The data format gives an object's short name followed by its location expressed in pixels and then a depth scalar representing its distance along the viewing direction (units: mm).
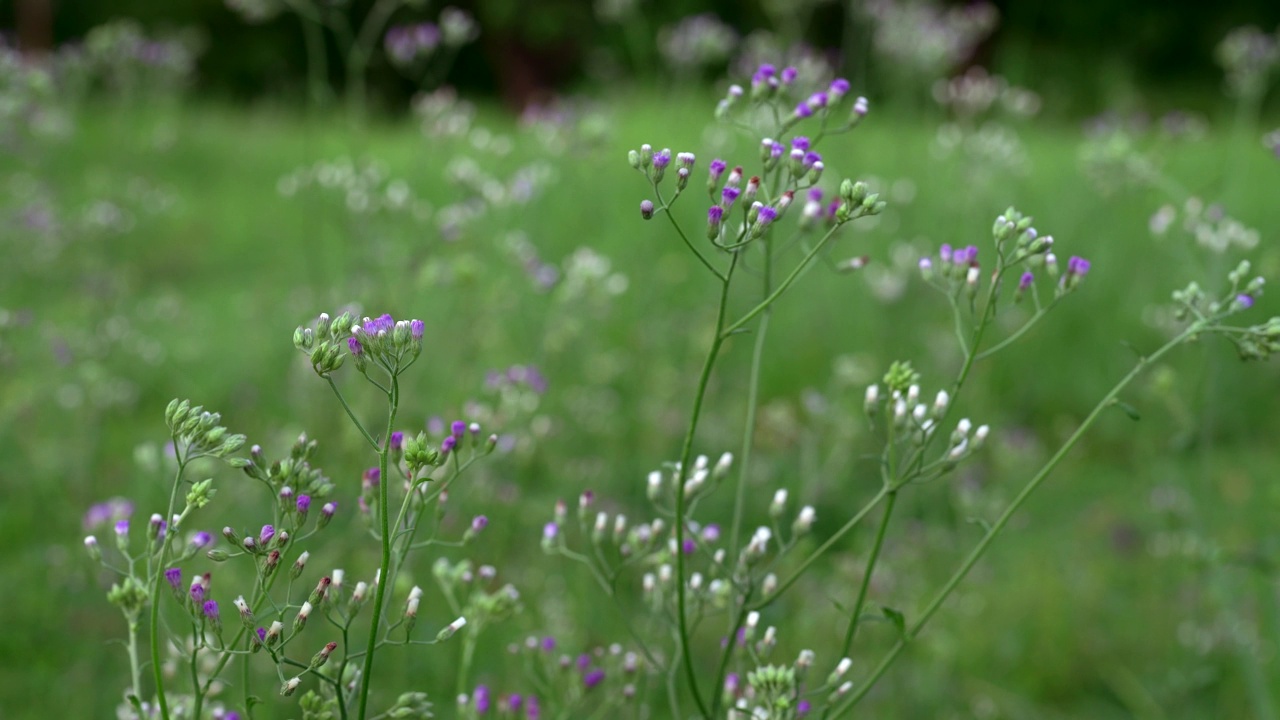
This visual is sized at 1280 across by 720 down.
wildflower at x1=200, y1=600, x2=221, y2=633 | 1080
